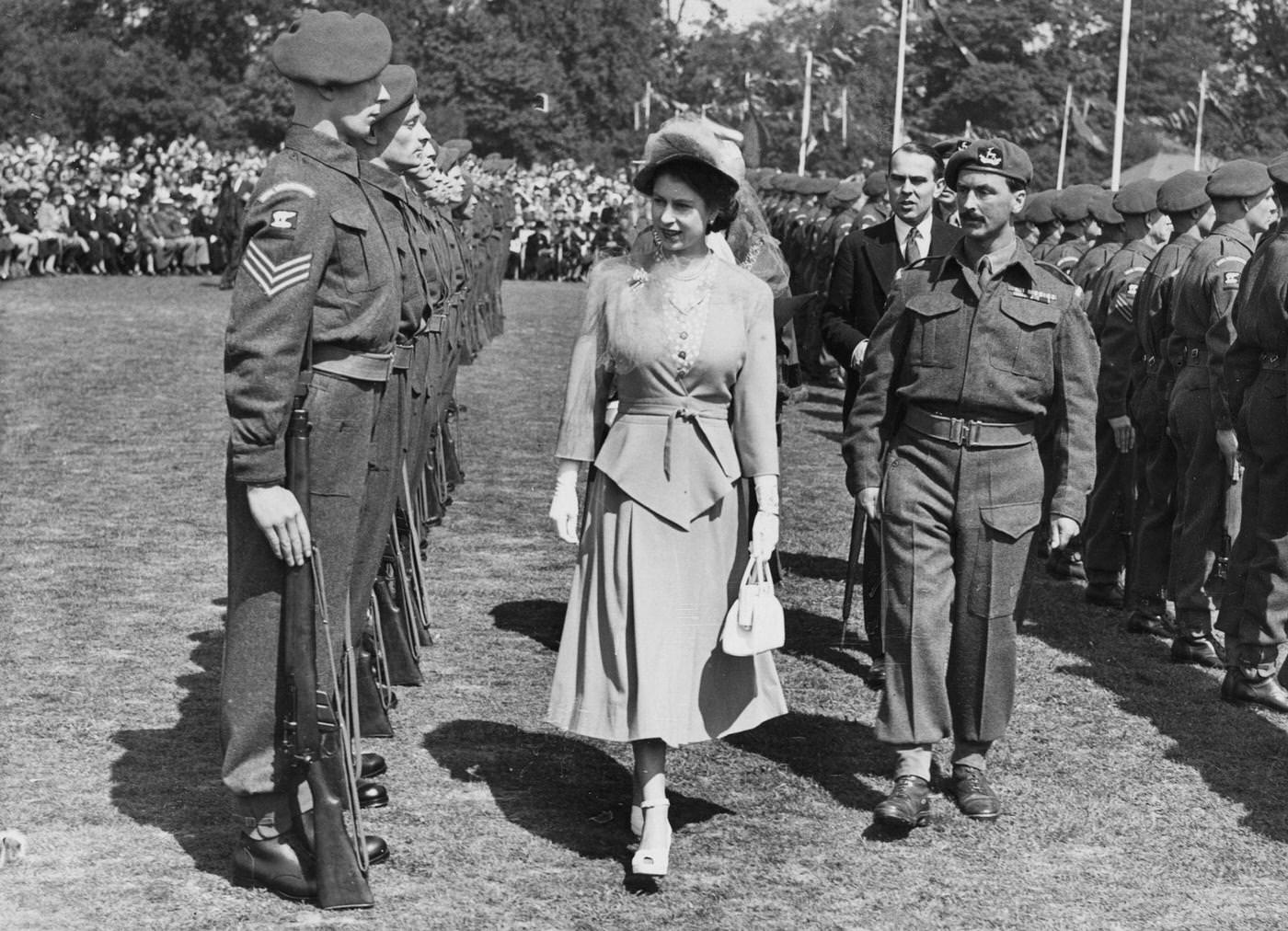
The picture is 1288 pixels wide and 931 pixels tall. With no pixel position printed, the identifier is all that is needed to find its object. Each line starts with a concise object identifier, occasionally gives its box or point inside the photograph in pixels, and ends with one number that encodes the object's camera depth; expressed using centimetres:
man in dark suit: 895
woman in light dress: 611
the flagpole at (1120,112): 2783
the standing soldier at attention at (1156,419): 1020
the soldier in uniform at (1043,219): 1491
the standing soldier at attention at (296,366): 551
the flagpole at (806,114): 4299
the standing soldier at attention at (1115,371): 1094
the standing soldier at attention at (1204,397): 938
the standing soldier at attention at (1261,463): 841
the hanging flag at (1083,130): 4372
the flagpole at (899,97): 3400
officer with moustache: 678
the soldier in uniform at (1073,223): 1377
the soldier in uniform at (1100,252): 1253
